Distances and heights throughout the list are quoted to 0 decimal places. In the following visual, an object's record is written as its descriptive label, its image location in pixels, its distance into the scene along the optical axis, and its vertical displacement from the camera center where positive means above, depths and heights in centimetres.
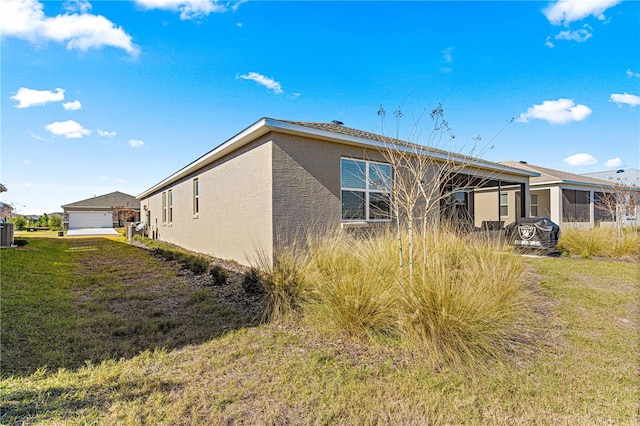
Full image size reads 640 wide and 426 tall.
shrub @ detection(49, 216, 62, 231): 3069 -70
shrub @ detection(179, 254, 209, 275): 732 -121
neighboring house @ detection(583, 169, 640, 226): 1280 +60
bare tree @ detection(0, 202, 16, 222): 2423 +59
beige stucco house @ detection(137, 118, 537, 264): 720 +77
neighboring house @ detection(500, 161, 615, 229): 1669 +90
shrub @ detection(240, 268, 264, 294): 522 -116
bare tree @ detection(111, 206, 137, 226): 2714 +33
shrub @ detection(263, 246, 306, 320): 429 -107
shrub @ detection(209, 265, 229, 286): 609 -122
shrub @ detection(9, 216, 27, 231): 2842 -60
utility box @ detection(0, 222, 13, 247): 1234 -69
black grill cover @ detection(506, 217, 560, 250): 1027 -69
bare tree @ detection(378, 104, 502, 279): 544 +158
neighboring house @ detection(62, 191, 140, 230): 3228 +31
